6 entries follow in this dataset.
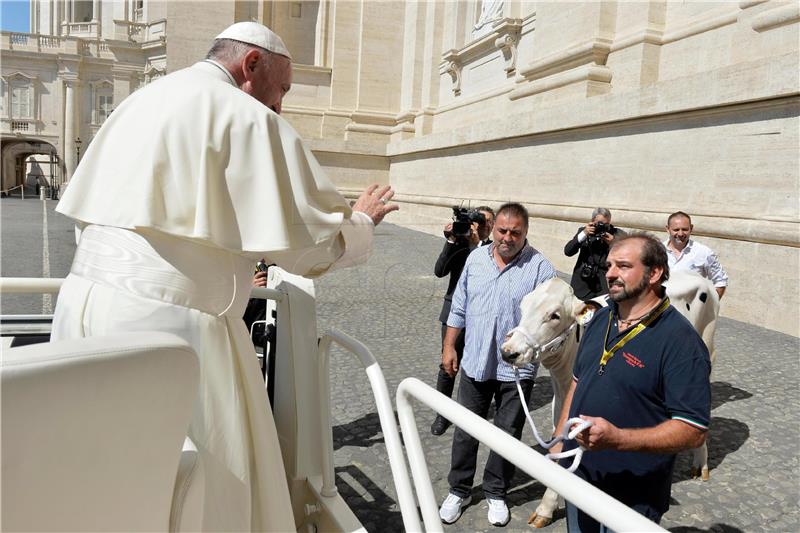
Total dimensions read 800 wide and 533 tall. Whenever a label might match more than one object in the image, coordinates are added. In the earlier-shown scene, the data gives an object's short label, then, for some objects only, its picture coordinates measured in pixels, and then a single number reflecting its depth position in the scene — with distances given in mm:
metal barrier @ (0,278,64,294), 2805
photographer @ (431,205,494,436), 4629
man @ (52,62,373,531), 1803
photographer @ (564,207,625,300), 5371
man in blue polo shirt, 2020
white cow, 2998
